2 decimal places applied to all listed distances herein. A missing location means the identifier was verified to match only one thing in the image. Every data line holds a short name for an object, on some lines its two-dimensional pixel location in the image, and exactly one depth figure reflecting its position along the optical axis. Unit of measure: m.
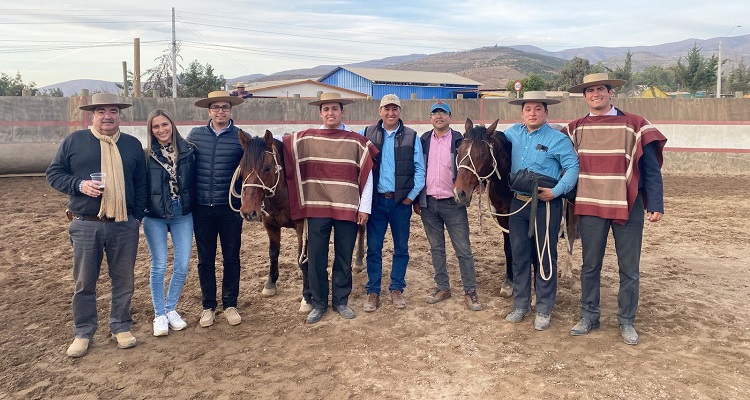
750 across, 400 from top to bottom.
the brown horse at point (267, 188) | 4.39
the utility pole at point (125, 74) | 18.28
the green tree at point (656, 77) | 55.06
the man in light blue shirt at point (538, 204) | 4.37
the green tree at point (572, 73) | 44.42
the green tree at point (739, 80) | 34.97
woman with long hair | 4.30
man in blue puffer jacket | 4.50
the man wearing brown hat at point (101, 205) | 3.98
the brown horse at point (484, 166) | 4.62
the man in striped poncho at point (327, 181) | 4.75
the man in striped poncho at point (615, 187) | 4.14
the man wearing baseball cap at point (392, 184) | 4.91
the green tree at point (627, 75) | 34.49
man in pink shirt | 4.89
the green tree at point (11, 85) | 25.57
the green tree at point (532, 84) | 37.84
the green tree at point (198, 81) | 31.88
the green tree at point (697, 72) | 33.25
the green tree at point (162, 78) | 30.83
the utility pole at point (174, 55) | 25.08
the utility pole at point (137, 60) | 16.56
